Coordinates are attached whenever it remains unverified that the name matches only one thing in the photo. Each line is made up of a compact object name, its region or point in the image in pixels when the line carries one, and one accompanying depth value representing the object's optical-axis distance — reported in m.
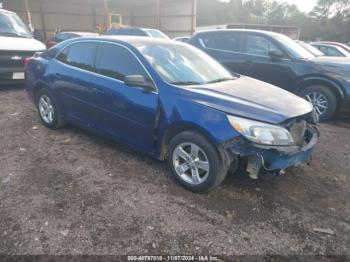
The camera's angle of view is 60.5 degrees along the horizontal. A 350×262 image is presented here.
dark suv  6.09
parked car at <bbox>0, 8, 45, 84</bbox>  7.38
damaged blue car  3.01
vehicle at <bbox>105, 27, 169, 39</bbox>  12.74
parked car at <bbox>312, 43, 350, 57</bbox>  10.74
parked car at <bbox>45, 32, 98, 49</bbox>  13.50
